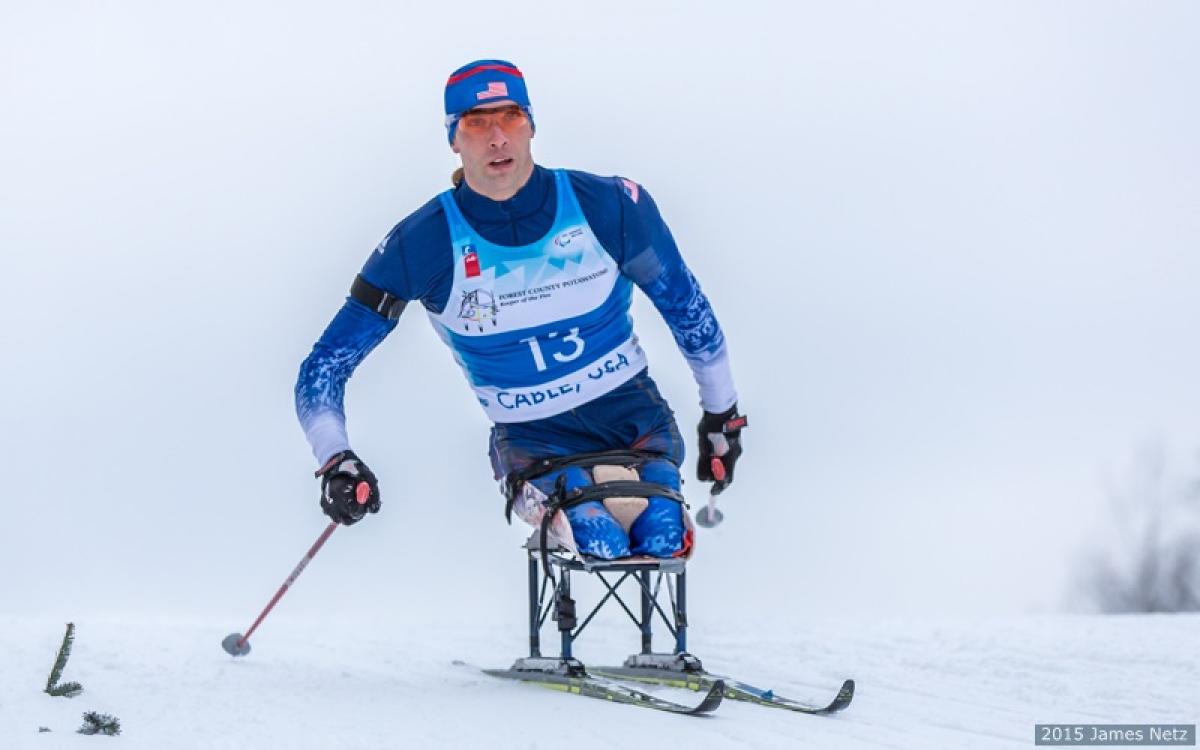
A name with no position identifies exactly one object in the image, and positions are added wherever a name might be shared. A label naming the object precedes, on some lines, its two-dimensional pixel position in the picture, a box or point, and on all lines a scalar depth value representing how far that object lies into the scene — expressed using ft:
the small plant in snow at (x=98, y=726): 34.17
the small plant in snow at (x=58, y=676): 38.58
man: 43.11
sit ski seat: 43.47
